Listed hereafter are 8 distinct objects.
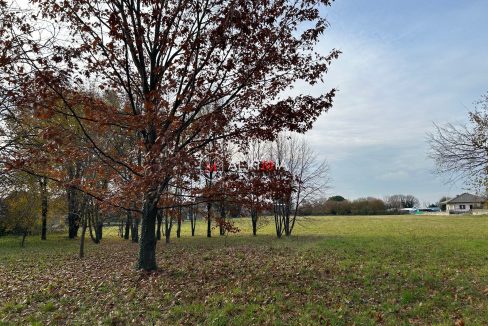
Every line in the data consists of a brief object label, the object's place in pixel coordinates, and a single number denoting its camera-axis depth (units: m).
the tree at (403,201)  91.26
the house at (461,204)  83.81
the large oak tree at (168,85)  7.85
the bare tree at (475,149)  16.20
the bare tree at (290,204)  26.55
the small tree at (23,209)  21.09
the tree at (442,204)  96.68
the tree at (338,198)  74.92
